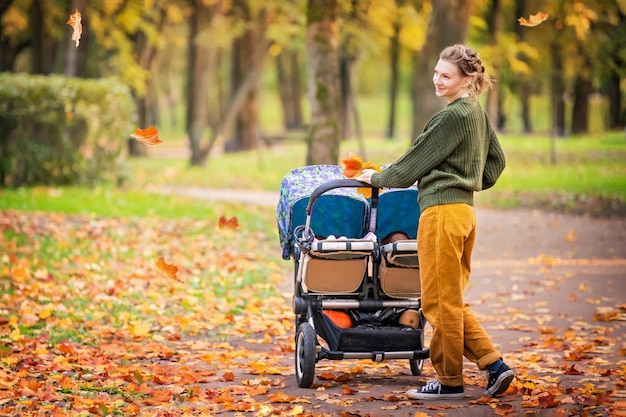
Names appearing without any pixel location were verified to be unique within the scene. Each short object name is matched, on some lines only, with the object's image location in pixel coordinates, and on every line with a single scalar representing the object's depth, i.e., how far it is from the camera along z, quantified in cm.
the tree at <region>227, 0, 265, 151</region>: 5712
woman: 1010
